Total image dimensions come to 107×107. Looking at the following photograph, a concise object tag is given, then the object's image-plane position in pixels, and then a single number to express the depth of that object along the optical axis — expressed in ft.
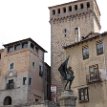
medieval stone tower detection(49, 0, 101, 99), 154.92
